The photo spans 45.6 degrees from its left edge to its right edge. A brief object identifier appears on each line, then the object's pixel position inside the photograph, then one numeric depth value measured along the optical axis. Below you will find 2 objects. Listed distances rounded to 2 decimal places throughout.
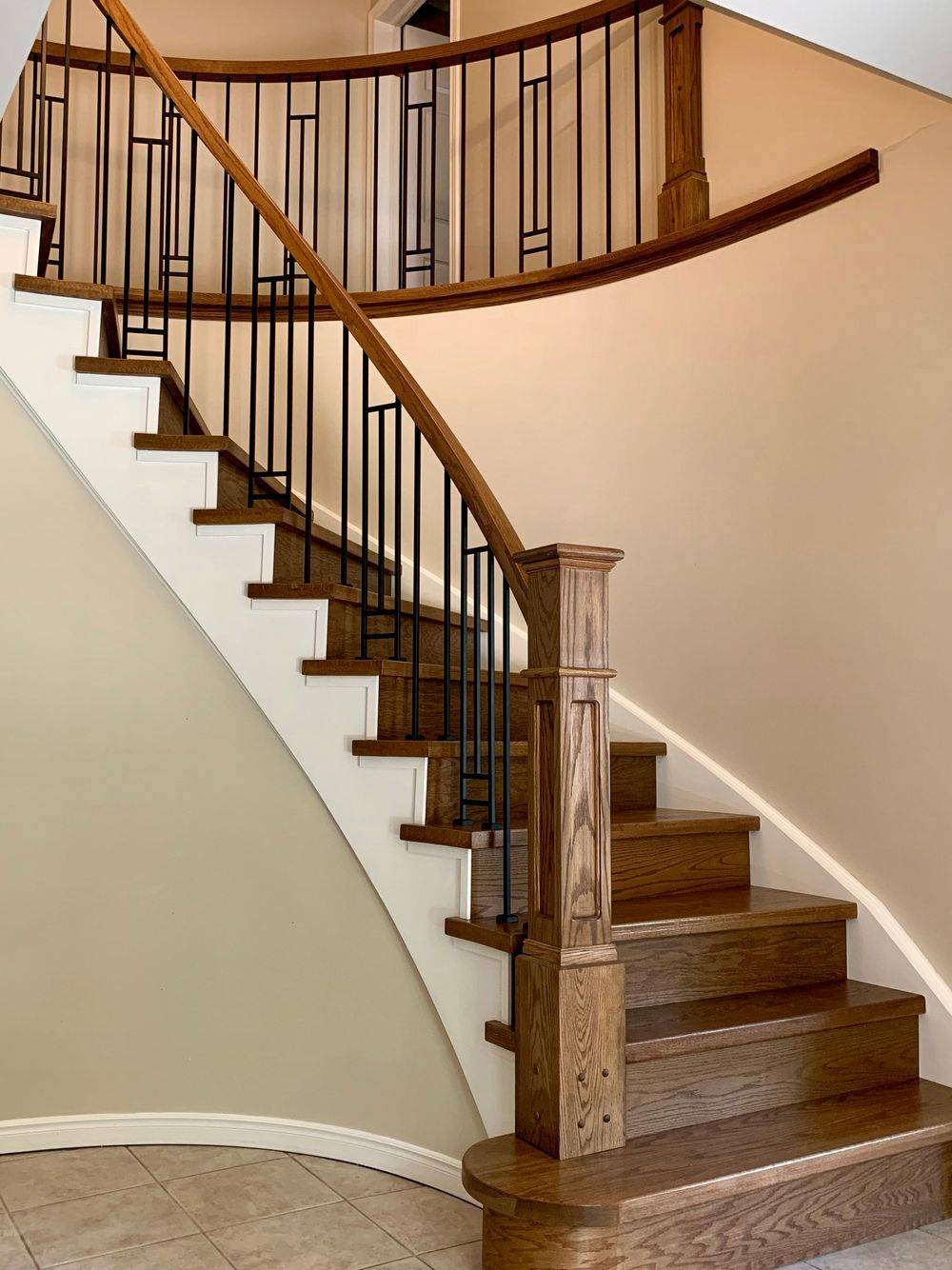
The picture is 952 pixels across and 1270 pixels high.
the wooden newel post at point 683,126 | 3.73
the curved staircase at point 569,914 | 2.14
